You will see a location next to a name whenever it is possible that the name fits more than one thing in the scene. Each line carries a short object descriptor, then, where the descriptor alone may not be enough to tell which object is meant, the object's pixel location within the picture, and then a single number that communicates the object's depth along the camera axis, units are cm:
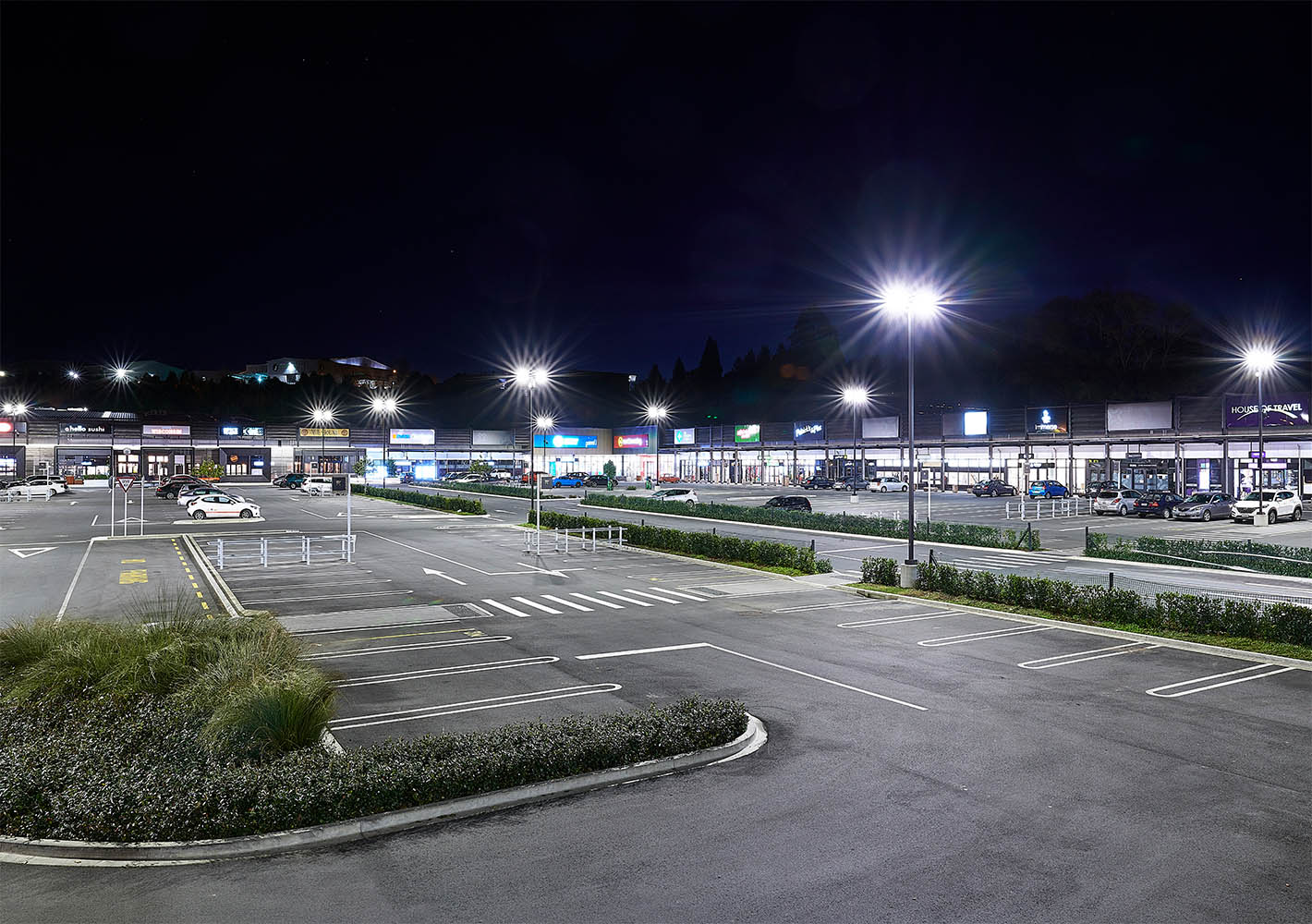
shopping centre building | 5816
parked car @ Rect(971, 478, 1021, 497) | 6856
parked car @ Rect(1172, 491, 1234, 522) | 4572
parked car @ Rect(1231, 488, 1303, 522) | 4353
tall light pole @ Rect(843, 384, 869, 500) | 8119
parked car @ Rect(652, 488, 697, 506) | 6298
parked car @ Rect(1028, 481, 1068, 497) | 6372
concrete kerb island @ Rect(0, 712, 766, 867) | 724
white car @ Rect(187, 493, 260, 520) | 4716
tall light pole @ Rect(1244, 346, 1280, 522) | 4006
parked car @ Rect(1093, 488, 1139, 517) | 4953
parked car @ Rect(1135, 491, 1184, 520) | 4762
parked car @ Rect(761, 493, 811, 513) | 5116
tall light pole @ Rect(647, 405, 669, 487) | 10869
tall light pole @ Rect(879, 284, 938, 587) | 2261
